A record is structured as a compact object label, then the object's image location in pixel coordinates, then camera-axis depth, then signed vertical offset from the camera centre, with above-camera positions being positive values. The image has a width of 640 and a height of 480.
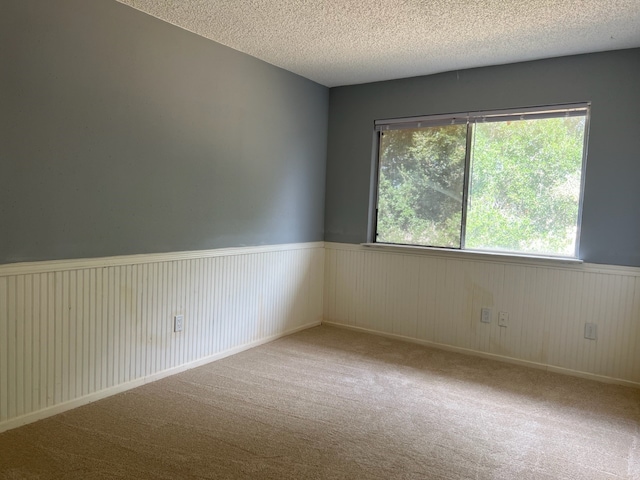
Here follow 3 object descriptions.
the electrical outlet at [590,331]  3.42 -0.79
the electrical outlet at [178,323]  3.25 -0.81
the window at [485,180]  3.56 +0.35
